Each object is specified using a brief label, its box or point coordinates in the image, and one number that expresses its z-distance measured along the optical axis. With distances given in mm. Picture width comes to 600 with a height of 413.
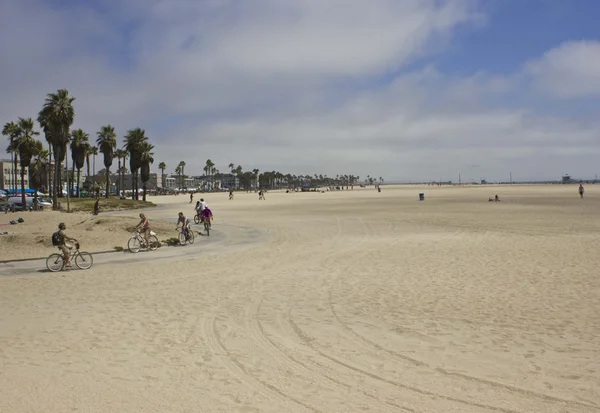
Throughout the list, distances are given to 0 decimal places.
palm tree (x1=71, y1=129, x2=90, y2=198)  75131
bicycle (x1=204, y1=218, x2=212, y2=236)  26466
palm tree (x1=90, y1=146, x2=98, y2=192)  122000
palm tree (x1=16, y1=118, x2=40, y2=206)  60375
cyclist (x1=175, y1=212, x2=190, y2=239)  22391
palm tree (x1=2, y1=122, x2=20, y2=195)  61781
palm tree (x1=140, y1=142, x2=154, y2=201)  75500
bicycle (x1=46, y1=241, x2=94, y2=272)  15328
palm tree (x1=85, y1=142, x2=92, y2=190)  102538
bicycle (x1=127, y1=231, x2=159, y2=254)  19986
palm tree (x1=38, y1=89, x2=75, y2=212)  46250
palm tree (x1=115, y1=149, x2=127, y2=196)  125725
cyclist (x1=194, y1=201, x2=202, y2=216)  30256
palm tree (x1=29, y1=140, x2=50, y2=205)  62606
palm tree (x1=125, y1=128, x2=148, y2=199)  74125
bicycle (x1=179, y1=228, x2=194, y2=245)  22389
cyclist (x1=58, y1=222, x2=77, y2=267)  15141
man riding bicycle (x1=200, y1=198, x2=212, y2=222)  26812
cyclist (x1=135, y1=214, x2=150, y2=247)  19908
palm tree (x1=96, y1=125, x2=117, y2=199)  82875
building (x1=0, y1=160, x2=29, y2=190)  128625
